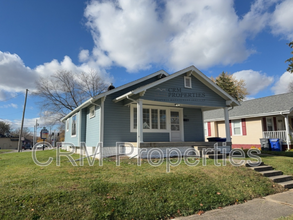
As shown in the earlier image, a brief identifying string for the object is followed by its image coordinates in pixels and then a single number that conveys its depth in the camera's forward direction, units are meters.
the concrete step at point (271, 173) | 7.13
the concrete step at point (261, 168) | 7.47
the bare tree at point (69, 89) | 29.20
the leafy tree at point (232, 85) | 37.19
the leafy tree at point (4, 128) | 66.12
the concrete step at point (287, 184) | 6.45
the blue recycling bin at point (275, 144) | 15.60
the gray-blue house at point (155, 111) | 10.24
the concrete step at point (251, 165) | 7.74
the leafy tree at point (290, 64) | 14.48
